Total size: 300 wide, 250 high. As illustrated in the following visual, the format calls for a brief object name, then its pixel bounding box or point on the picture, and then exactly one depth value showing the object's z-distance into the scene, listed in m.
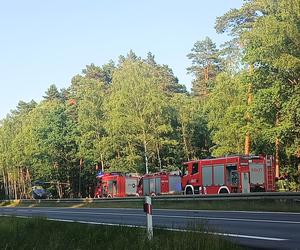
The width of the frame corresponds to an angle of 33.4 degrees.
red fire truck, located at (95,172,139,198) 45.69
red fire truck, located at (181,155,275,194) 30.69
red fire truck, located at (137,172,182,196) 41.28
